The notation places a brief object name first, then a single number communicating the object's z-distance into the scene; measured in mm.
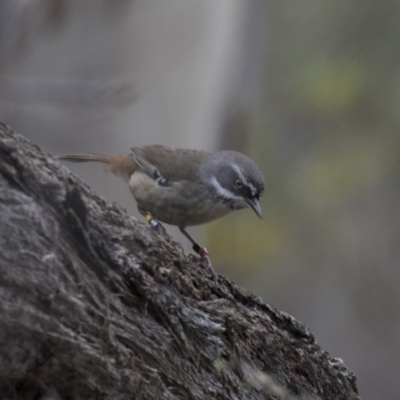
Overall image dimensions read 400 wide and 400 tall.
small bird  10437
